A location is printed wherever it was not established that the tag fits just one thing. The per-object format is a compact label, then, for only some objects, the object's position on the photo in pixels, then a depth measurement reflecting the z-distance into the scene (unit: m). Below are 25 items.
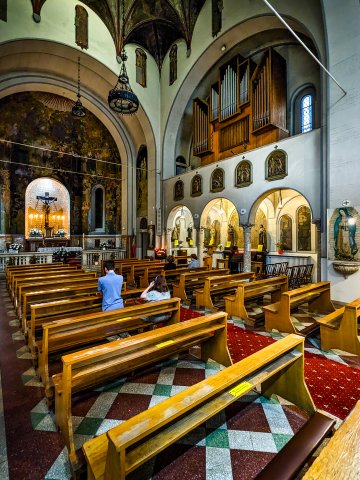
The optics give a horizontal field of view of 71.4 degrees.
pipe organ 10.27
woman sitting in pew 4.48
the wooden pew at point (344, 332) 3.92
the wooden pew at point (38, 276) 5.84
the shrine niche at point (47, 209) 16.36
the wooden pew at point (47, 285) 5.14
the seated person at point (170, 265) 8.43
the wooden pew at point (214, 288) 6.23
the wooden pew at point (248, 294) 5.43
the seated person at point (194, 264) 8.66
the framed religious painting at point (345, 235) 6.76
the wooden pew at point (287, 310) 4.67
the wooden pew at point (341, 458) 1.11
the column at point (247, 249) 10.65
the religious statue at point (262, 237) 14.52
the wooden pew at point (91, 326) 2.85
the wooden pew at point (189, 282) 6.96
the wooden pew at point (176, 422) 1.37
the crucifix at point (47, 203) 15.71
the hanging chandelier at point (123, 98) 8.22
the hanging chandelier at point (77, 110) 11.12
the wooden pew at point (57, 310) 3.64
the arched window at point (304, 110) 10.50
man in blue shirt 4.01
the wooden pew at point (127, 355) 2.13
